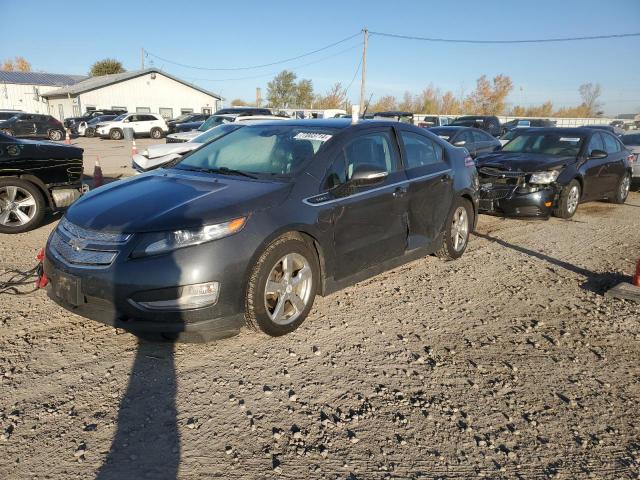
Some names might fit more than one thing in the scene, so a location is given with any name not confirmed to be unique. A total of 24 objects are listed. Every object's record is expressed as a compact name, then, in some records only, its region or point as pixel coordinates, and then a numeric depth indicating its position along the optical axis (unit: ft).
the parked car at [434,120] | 88.73
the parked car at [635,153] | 37.27
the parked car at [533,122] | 110.01
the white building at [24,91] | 157.28
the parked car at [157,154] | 30.32
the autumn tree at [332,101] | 242.99
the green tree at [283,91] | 230.07
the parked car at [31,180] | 21.24
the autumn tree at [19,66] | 280.92
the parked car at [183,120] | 98.97
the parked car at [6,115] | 86.94
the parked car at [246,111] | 73.73
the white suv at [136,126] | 92.94
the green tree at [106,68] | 219.20
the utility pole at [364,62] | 119.24
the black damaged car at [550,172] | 25.46
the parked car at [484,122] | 69.00
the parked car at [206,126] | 44.13
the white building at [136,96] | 135.09
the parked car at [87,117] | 107.20
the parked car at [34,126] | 84.33
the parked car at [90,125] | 98.27
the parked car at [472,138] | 40.33
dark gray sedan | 10.25
